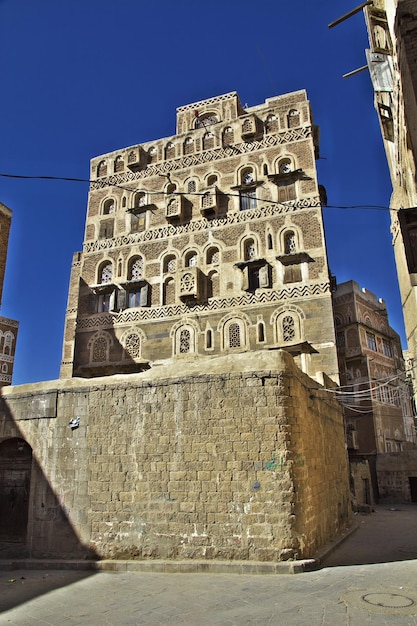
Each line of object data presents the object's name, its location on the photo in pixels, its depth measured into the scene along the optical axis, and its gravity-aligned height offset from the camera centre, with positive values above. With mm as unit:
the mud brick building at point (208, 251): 19469 +9732
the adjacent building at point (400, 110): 7559 +6674
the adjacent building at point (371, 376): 27406 +5097
